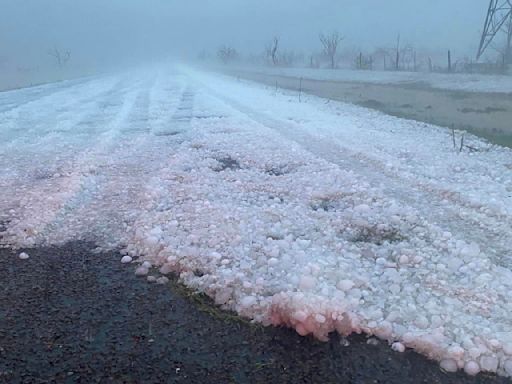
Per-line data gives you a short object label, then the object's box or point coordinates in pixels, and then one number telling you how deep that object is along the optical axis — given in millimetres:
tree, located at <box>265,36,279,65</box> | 76000
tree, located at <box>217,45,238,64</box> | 93188
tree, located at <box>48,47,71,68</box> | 84275
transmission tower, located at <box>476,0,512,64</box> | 42656
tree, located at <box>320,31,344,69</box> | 63425
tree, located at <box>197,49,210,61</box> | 130312
